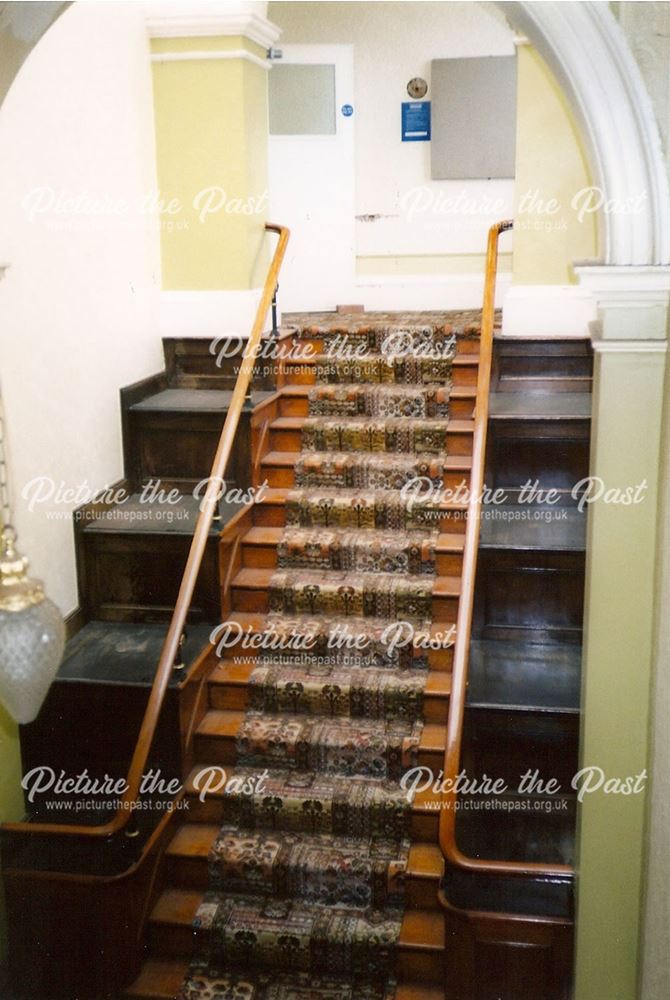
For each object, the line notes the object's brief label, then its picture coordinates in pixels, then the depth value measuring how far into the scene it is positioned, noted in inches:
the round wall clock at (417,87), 358.3
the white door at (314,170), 354.9
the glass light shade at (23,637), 92.8
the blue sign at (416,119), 360.2
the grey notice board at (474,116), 352.5
